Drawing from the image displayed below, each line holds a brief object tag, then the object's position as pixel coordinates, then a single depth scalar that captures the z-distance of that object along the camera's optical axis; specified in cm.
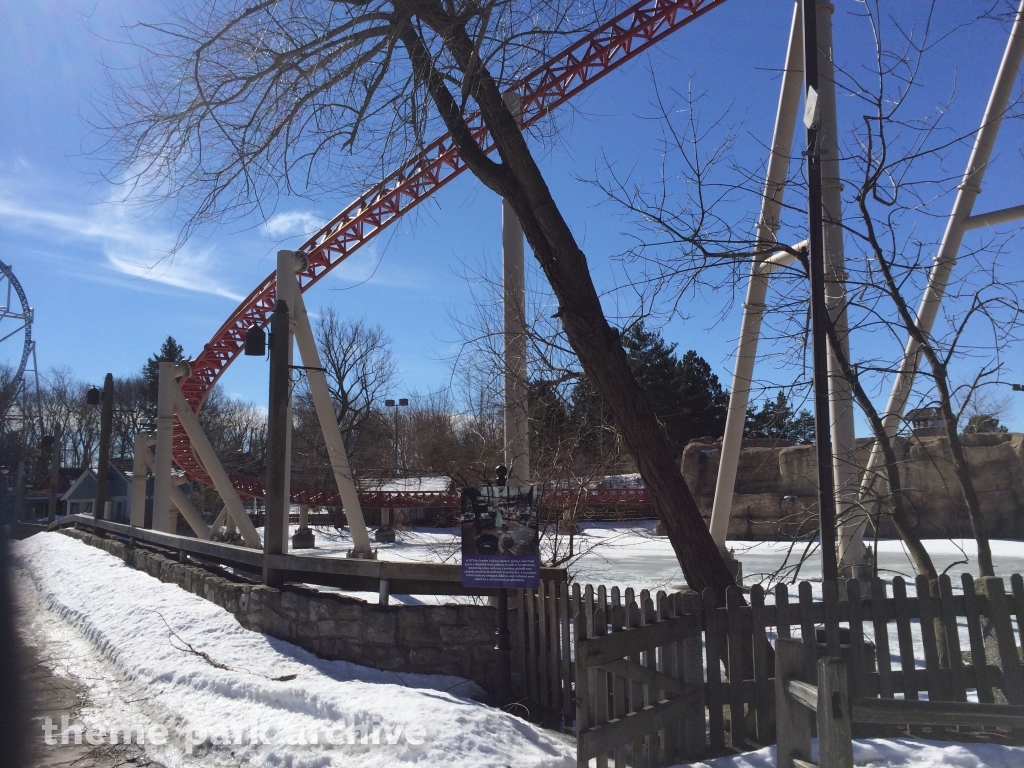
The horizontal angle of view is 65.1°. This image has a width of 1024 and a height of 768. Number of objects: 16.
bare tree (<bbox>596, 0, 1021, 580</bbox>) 552
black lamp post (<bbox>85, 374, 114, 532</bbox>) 2012
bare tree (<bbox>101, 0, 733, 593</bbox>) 602
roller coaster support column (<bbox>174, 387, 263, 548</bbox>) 1691
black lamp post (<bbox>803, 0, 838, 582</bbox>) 503
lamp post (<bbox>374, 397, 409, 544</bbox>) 2606
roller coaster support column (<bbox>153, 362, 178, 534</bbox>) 1762
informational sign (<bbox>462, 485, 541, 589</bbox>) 623
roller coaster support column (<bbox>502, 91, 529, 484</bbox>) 864
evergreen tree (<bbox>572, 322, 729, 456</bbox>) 1262
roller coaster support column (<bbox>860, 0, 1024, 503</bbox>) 622
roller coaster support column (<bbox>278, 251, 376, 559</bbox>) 1416
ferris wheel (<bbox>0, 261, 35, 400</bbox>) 5700
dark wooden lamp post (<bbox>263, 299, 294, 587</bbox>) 916
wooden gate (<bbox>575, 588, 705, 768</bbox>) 437
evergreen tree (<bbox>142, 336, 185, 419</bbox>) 5502
